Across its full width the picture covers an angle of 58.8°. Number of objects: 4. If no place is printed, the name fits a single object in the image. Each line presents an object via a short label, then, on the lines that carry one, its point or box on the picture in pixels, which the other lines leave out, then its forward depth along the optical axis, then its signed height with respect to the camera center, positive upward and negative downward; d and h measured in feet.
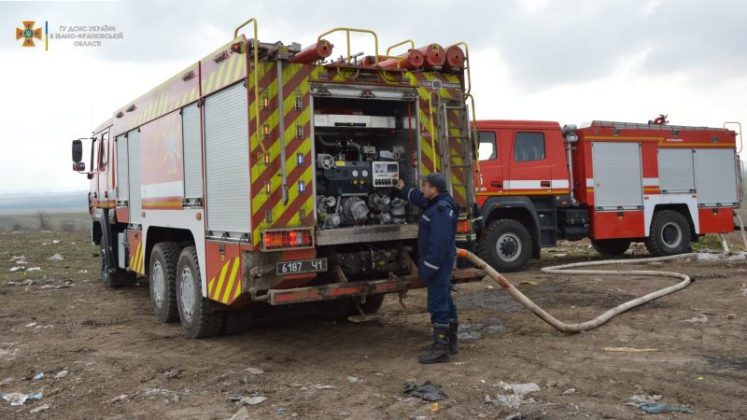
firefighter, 19.39 -1.36
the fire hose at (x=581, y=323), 22.56 -3.63
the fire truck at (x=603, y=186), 40.57 +1.40
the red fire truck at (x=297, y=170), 19.17 +1.49
